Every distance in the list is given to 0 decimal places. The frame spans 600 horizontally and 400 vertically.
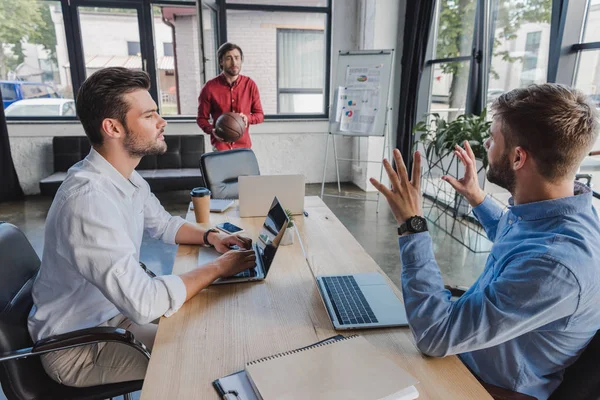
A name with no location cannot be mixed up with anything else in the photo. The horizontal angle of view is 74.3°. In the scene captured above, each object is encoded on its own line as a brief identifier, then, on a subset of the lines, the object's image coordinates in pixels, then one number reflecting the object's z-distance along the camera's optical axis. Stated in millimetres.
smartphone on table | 1718
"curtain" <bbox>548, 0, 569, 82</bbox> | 2846
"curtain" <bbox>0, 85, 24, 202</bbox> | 4586
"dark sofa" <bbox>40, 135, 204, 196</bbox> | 4586
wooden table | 854
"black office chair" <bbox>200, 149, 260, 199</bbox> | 2447
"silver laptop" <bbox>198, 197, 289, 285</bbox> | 1287
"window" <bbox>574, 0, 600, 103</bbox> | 2775
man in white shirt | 1080
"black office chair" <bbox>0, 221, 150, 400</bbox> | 1091
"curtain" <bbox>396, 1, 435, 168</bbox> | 4367
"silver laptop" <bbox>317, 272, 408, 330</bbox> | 1069
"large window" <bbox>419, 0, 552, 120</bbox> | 3297
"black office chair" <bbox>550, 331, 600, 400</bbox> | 886
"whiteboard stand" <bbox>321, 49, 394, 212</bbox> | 4258
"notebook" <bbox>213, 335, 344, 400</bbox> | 807
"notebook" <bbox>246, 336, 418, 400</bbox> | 787
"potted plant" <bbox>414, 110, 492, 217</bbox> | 3207
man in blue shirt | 824
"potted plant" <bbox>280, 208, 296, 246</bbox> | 1611
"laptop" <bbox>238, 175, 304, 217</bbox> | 1878
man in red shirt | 3553
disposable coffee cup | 1827
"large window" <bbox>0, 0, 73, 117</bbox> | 4602
